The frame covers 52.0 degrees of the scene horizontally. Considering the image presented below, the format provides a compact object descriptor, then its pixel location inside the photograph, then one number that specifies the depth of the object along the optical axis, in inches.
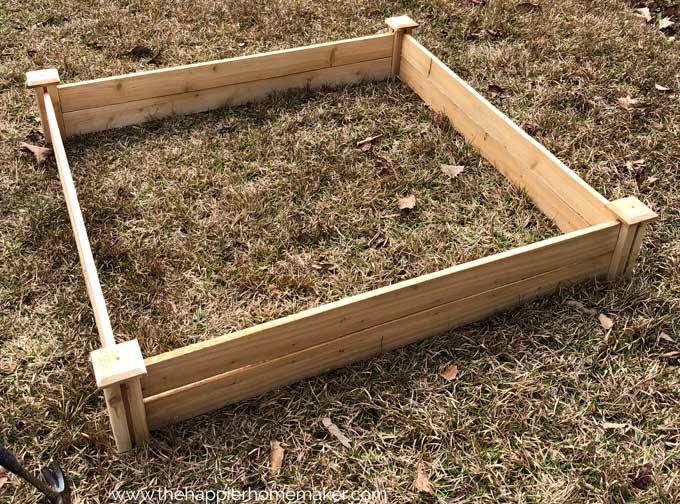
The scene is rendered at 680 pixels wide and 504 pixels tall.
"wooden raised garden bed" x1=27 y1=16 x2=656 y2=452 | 86.9
